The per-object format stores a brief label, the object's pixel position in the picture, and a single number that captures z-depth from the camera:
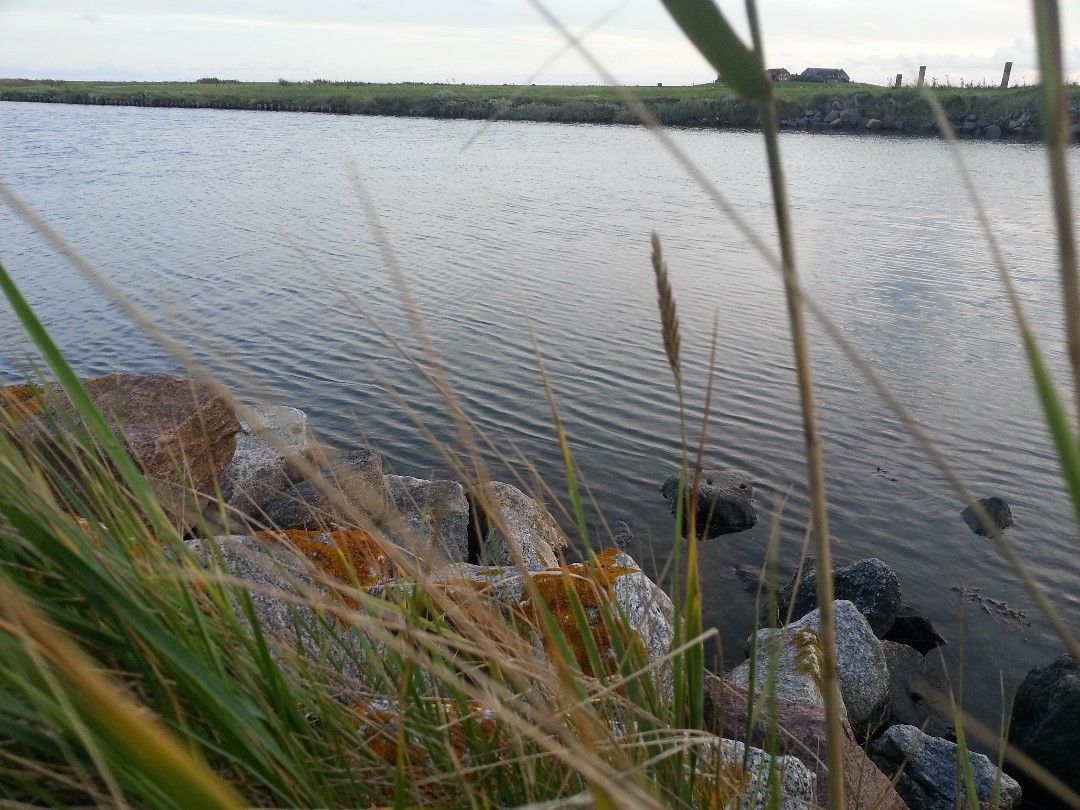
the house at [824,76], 78.12
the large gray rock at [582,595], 2.34
